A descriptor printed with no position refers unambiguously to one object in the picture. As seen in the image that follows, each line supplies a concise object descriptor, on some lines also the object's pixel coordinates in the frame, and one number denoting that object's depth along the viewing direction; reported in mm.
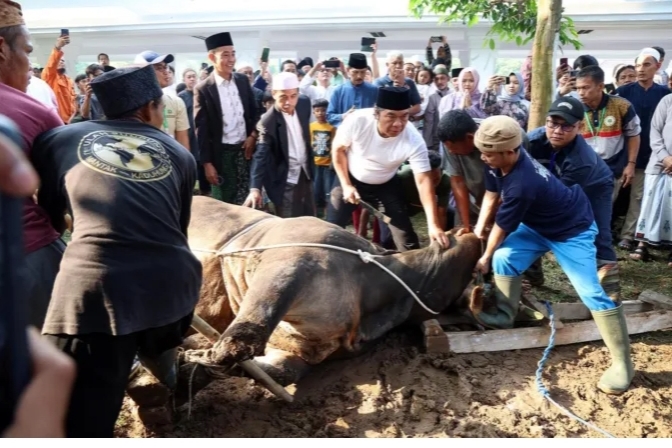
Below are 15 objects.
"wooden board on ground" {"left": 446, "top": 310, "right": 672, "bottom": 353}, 4023
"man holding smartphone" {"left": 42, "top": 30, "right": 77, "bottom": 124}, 7926
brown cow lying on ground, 3273
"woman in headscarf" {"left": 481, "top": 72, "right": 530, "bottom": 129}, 6918
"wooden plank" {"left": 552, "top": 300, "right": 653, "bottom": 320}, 4539
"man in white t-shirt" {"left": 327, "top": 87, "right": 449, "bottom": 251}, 4621
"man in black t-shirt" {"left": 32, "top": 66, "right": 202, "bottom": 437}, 2221
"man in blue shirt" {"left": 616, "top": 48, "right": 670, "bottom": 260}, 6367
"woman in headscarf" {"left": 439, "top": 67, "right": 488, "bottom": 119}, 7367
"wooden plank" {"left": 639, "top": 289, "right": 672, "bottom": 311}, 4543
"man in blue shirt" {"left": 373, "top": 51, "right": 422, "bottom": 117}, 7062
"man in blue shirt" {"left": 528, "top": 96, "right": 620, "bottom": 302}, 4188
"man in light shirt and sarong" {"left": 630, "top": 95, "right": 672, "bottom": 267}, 5863
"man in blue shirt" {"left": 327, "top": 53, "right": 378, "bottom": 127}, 6789
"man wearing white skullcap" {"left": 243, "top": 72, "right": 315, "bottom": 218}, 5539
